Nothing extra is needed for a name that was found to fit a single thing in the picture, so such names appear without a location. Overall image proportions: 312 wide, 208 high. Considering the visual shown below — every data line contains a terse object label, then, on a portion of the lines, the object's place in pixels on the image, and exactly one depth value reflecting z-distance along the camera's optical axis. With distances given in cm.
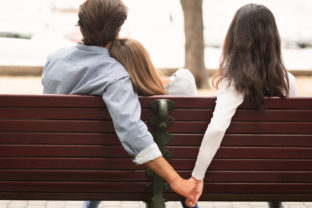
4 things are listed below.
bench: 368
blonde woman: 371
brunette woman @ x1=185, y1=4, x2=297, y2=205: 363
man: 347
